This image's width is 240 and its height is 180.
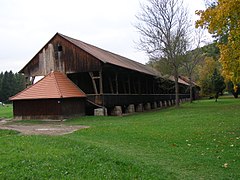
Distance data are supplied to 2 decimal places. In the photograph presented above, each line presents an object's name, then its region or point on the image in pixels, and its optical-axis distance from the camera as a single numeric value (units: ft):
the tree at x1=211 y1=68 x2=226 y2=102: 136.77
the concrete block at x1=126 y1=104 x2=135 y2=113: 91.61
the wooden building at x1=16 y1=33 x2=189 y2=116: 73.51
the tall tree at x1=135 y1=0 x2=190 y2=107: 94.57
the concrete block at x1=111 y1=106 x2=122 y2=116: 79.83
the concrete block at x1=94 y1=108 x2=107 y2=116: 71.93
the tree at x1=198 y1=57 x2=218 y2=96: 139.86
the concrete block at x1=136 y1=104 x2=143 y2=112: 100.27
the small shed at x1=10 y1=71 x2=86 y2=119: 65.37
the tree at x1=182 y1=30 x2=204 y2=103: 103.52
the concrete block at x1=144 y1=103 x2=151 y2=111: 110.42
